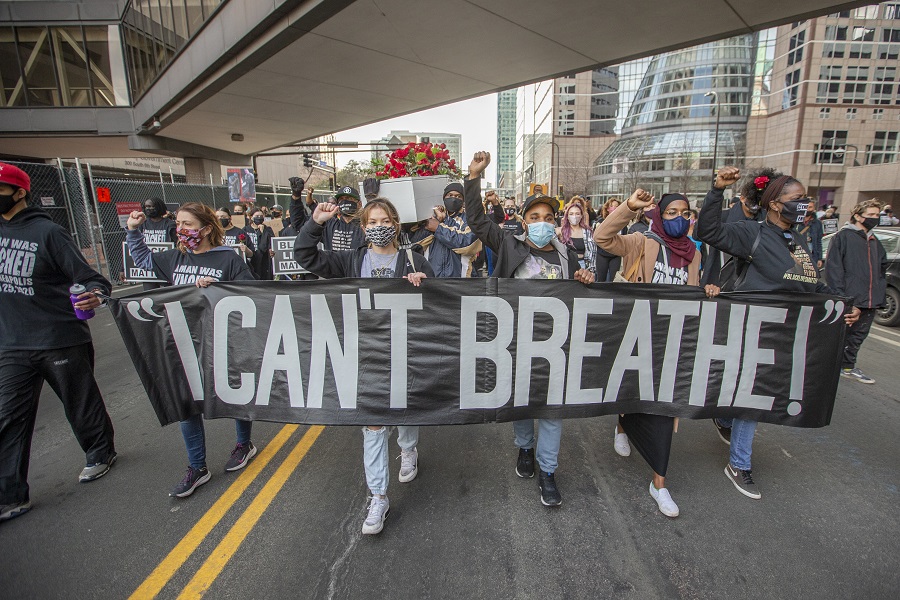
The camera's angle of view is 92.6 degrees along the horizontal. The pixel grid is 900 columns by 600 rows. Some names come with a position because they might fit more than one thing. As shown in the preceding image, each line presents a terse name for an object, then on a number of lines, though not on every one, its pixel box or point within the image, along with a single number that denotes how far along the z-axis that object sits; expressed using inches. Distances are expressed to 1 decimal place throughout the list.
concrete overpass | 277.4
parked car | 290.2
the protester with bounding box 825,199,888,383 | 198.5
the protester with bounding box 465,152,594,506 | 115.3
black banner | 113.7
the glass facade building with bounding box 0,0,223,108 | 766.5
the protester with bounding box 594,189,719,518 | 114.4
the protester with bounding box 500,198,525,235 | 125.7
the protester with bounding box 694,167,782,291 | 142.8
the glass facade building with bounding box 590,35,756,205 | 2289.1
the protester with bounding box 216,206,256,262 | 246.6
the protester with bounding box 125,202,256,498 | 120.3
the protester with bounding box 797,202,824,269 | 257.8
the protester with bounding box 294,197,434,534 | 110.8
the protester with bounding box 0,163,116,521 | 112.3
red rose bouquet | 229.5
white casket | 189.6
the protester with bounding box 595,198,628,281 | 248.4
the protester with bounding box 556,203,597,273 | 265.7
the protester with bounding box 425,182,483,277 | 211.6
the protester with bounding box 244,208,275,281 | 292.8
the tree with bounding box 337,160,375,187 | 1988.2
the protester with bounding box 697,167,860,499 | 118.7
